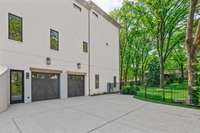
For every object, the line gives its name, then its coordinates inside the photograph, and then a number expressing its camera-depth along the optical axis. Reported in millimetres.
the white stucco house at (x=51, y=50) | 6409
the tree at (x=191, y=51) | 6699
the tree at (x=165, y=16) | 14096
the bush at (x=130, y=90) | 11706
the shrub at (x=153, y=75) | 19441
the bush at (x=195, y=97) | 6687
